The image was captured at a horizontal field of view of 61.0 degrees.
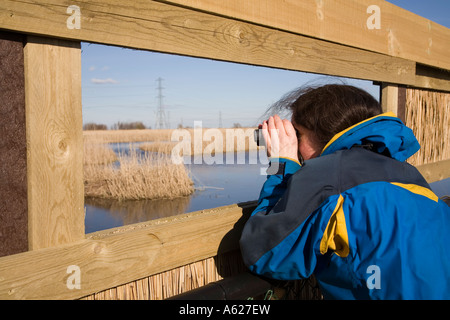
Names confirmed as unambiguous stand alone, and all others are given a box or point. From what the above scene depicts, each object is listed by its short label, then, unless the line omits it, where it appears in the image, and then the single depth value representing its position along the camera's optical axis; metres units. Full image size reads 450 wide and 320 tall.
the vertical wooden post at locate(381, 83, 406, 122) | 2.68
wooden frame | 1.10
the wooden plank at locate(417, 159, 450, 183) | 3.17
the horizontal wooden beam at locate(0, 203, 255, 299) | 1.08
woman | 0.98
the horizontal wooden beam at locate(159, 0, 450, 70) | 1.64
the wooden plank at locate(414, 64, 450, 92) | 3.16
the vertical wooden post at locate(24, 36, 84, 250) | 1.11
